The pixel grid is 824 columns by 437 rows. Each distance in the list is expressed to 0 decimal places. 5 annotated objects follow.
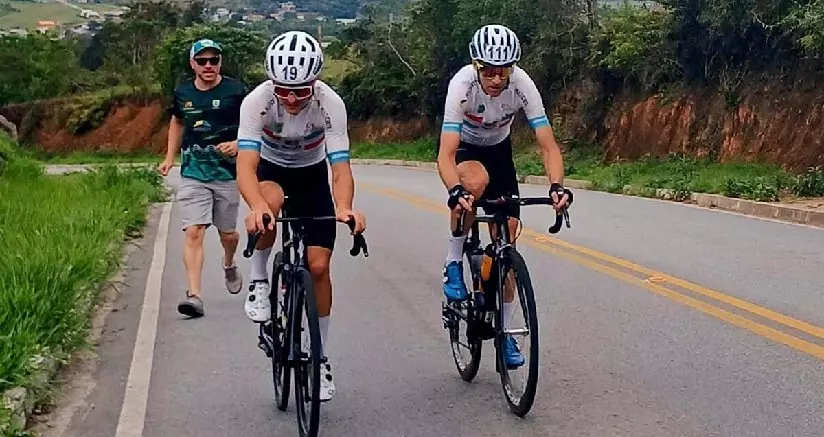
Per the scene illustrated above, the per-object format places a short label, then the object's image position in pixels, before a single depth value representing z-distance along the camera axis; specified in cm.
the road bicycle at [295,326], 530
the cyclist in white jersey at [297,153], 557
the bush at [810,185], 1781
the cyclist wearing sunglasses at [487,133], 621
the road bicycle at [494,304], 588
